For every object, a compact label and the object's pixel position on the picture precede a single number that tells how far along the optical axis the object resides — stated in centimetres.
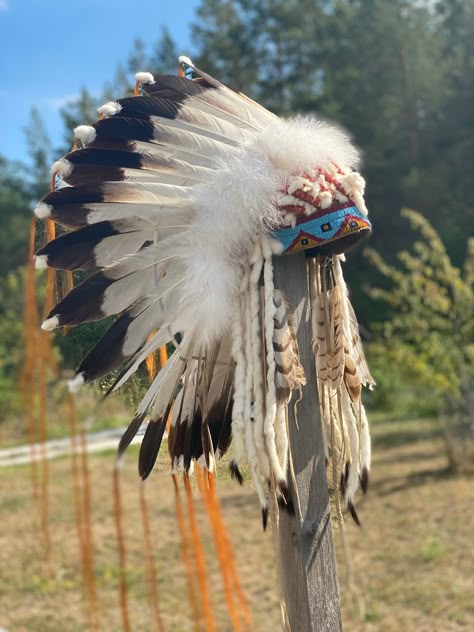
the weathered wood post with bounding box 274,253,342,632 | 143
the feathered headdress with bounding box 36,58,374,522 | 134
